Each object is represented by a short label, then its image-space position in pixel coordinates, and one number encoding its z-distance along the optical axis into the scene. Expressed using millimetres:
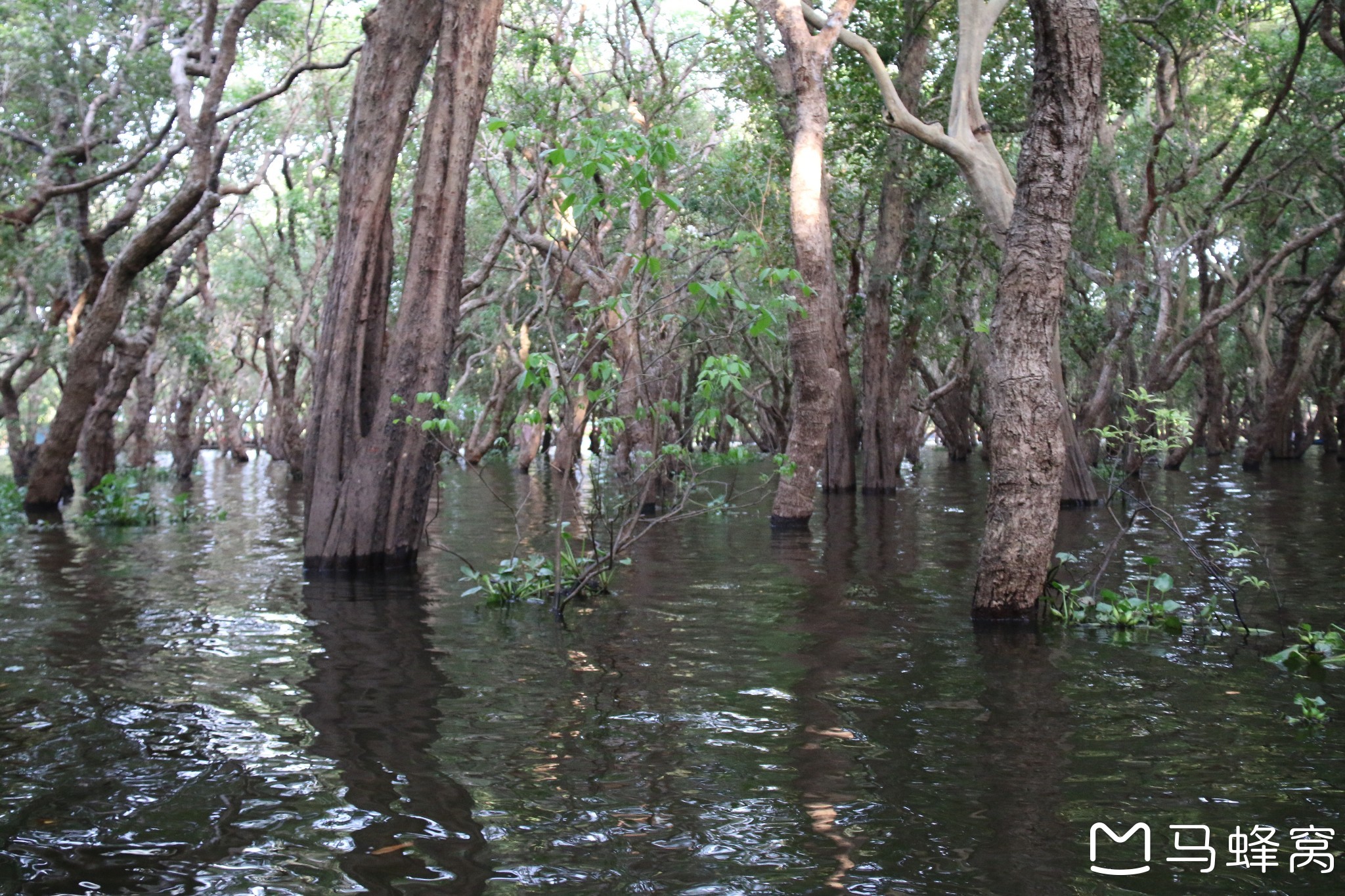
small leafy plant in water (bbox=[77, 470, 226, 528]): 14547
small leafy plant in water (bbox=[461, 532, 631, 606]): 8125
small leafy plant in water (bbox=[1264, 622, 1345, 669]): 6027
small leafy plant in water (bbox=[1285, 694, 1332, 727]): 4902
